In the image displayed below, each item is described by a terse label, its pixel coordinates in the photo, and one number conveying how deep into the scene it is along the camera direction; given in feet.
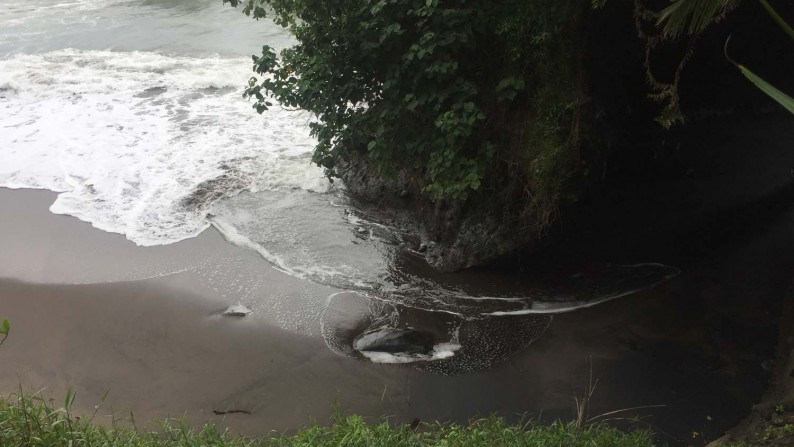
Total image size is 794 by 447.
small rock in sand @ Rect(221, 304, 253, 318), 21.98
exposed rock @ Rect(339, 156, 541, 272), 23.27
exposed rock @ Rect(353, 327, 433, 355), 19.94
